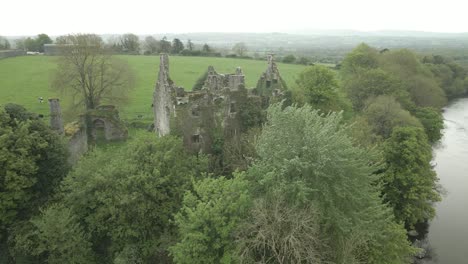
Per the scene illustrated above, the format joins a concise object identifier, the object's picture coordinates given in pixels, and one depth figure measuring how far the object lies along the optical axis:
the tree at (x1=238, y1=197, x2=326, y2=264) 14.87
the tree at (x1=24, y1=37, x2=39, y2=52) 104.44
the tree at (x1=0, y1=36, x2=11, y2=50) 99.79
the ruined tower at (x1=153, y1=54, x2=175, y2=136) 27.95
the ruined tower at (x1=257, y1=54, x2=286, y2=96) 31.73
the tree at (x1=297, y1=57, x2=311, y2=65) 96.91
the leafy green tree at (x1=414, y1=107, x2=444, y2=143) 41.81
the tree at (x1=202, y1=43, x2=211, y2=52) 107.21
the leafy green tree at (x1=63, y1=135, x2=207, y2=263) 19.98
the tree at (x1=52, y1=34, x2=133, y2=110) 43.16
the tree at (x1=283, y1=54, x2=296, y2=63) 98.06
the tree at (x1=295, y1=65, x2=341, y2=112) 40.38
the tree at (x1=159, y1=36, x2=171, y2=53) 107.06
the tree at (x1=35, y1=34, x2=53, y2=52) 104.41
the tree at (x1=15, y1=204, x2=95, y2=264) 19.30
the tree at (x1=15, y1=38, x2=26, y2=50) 105.99
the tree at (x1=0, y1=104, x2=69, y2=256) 21.05
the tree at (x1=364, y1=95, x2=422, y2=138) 37.16
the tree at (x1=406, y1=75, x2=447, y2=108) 51.50
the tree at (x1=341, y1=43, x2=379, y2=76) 55.97
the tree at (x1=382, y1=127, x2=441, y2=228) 26.89
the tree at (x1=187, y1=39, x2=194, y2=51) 108.36
